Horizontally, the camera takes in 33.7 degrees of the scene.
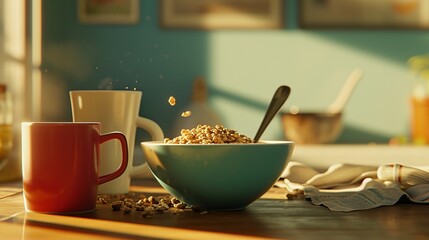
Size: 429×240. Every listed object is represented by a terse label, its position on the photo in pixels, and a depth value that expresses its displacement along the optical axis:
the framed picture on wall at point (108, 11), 3.84
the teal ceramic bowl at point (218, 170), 0.92
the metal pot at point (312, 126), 3.34
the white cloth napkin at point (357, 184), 1.02
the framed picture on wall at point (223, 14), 3.87
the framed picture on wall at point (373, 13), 3.90
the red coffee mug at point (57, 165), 0.89
